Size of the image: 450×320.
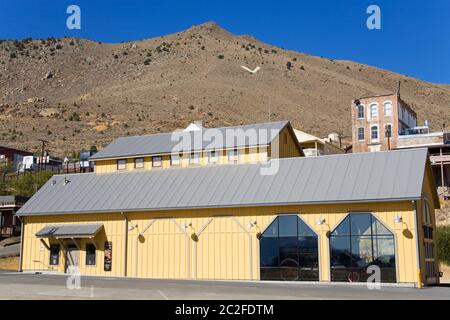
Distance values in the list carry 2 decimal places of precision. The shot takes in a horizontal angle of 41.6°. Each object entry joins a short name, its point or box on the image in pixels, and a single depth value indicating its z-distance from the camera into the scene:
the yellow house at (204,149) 43.88
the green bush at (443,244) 48.19
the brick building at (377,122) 76.06
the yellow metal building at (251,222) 32.16
